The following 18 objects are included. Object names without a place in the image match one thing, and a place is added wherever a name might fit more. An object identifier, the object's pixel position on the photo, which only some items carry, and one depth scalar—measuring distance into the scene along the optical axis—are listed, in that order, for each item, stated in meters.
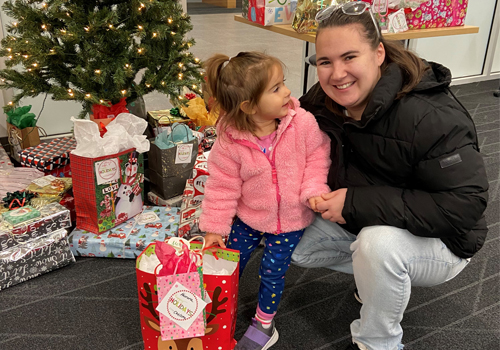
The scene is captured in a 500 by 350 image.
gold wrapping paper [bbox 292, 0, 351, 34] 2.22
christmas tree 2.00
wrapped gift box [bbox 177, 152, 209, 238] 1.98
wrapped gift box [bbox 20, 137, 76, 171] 2.29
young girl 1.38
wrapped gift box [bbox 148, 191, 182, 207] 2.26
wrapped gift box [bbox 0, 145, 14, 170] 2.40
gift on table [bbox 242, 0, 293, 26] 2.42
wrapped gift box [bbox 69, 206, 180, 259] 1.94
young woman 1.22
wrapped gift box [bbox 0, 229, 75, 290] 1.76
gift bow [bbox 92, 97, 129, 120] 2.20
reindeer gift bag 1.29
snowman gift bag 1.90
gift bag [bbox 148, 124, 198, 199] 2.18
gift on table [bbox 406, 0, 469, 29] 2.46
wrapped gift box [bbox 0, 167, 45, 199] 2.16
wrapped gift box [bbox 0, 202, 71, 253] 1.77
